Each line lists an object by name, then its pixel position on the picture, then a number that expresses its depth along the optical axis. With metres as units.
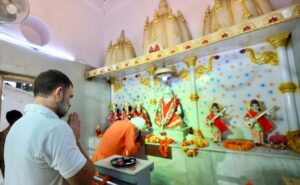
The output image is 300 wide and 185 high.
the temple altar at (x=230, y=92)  1.93
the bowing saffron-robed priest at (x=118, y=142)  2.36
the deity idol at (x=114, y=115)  3.70
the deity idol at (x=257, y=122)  2.19
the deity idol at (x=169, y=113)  2.89
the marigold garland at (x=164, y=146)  2.55
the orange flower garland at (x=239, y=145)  2.06
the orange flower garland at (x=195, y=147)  2.31
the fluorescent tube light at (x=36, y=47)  2.58
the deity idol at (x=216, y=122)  2.50
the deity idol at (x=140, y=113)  3.39
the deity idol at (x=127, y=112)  3.49
